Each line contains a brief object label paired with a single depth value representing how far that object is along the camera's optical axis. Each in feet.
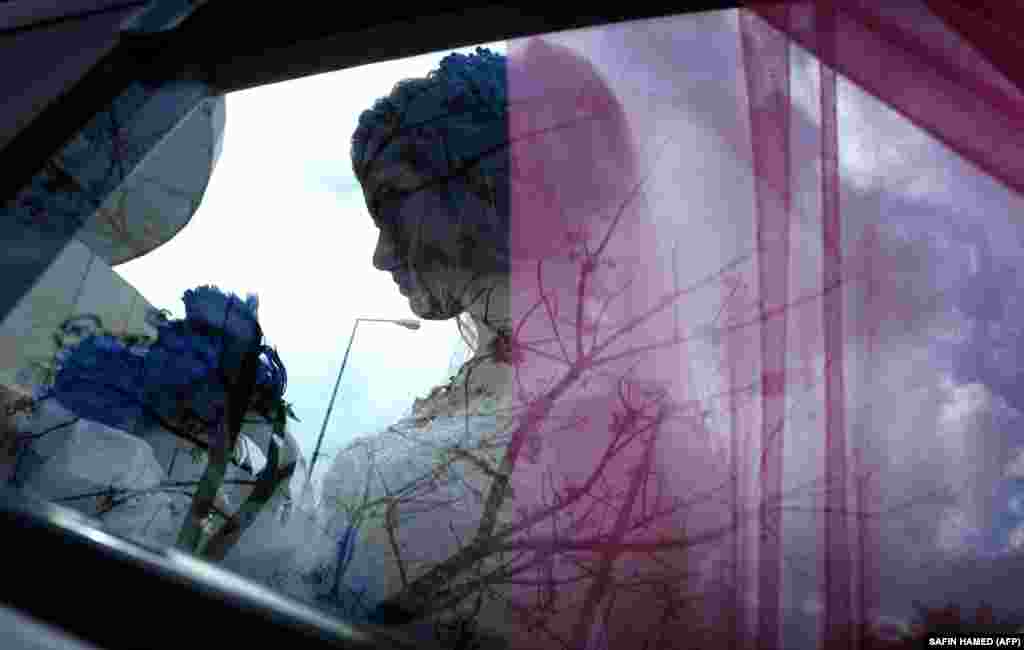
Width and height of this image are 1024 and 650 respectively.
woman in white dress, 2.32
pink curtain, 2.07
